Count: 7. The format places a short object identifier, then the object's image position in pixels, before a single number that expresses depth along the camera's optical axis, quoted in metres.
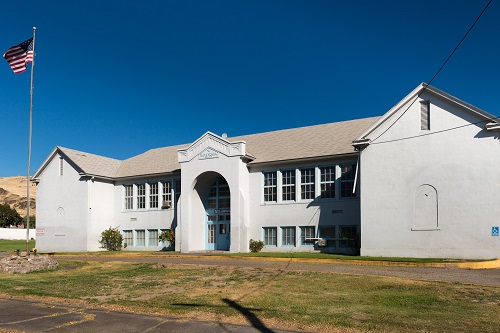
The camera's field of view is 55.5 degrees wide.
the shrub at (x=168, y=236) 31.88
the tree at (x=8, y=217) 76.96
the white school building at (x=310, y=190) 21.45
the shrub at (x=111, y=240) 34.34
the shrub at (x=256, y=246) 28.41
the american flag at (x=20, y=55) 24.38
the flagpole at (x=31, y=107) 23.28
